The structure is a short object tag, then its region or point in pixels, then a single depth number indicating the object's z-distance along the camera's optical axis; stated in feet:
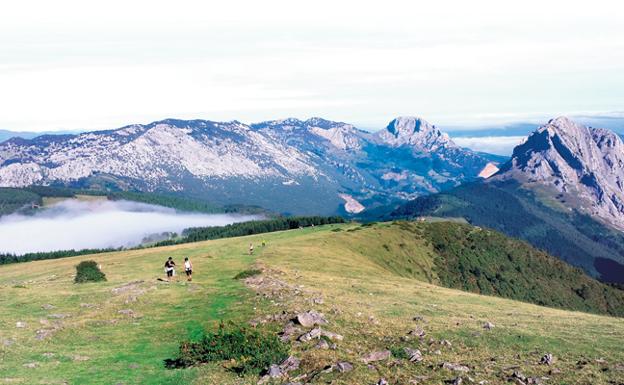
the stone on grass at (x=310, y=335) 106.93
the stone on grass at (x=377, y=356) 96.24
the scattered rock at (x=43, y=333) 119.75
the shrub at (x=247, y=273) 199.52
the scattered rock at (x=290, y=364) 93.40
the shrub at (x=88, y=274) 209.97
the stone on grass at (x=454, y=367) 89.92
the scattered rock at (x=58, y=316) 139.06
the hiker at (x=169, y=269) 205.87
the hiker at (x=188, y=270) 204.73
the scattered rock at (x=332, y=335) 107.86
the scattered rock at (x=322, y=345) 102.21
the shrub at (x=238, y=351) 97.55
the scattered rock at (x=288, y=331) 109.09
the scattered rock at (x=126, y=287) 169.09
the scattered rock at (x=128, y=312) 140.36
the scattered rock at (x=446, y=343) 106.32
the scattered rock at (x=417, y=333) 112.37
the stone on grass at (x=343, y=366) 90.12
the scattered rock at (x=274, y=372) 91.50
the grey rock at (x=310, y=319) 116.70
